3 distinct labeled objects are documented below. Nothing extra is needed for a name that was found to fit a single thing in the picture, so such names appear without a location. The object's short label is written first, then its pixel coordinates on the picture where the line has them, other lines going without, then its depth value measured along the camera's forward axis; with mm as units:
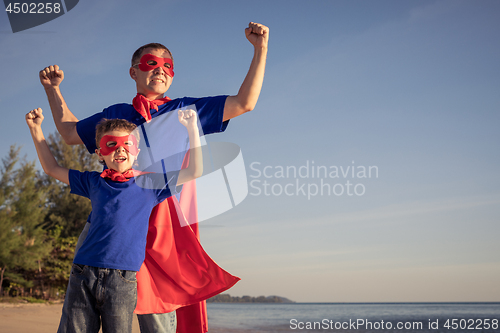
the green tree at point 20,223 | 16906
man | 2211
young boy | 1858
